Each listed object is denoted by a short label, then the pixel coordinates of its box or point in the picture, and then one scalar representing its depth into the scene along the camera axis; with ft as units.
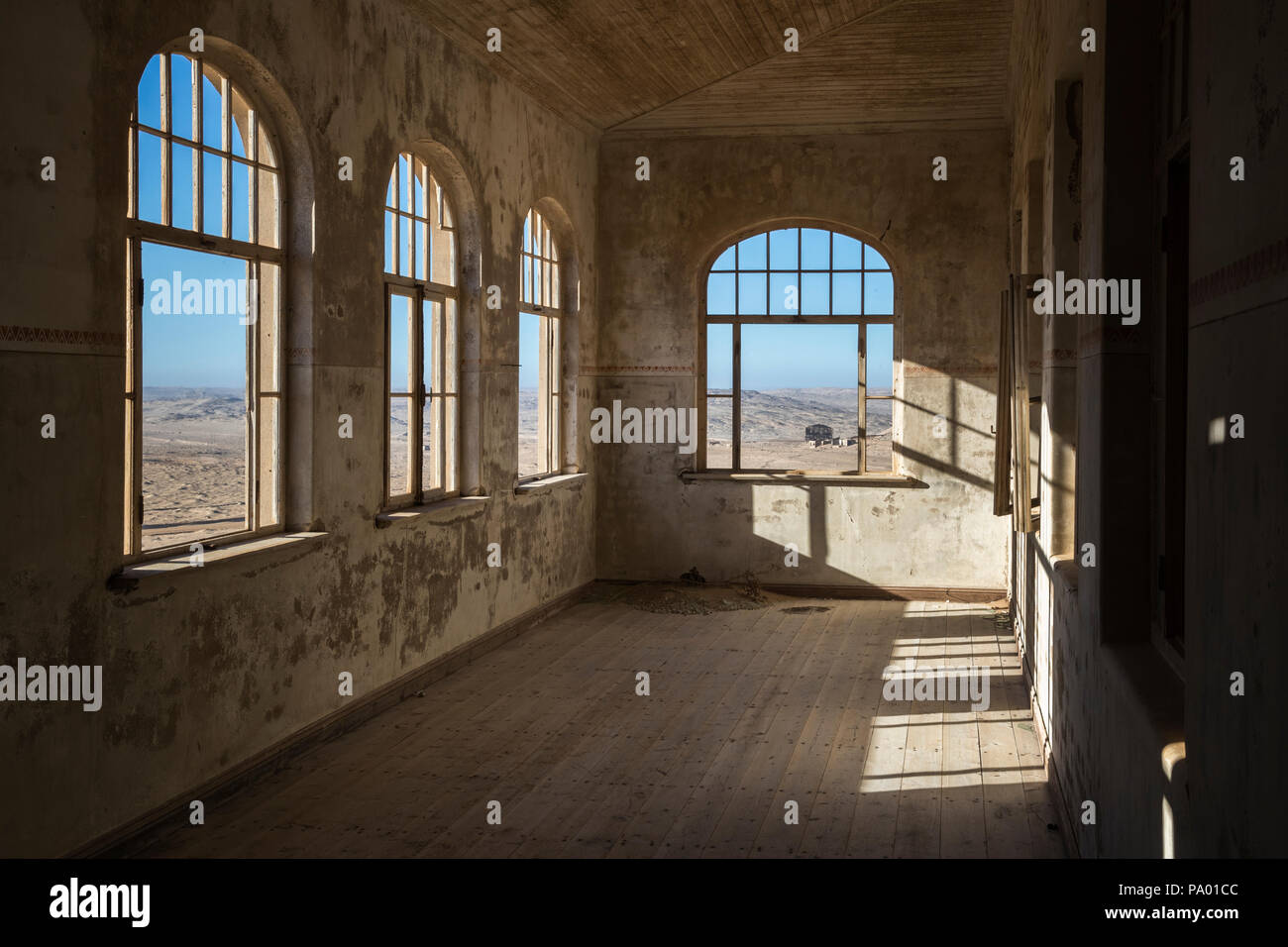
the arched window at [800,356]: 36.86
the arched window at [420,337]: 24.14
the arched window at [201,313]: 16.34
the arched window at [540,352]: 32.40
